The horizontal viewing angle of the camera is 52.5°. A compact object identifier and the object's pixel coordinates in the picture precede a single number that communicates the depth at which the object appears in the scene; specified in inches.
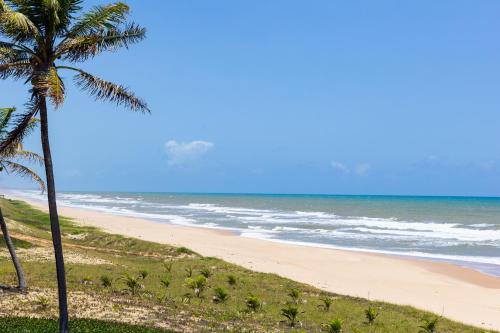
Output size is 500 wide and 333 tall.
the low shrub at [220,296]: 900.0
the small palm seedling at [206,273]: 1094.7
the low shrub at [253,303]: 844.6
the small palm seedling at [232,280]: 1039.0
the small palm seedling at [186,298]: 893.9
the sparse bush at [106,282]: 945.5
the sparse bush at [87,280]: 984.4
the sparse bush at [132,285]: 908.0
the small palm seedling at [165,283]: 997.8
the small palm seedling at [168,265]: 1155.3
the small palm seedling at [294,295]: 928.5
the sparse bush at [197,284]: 950.7
